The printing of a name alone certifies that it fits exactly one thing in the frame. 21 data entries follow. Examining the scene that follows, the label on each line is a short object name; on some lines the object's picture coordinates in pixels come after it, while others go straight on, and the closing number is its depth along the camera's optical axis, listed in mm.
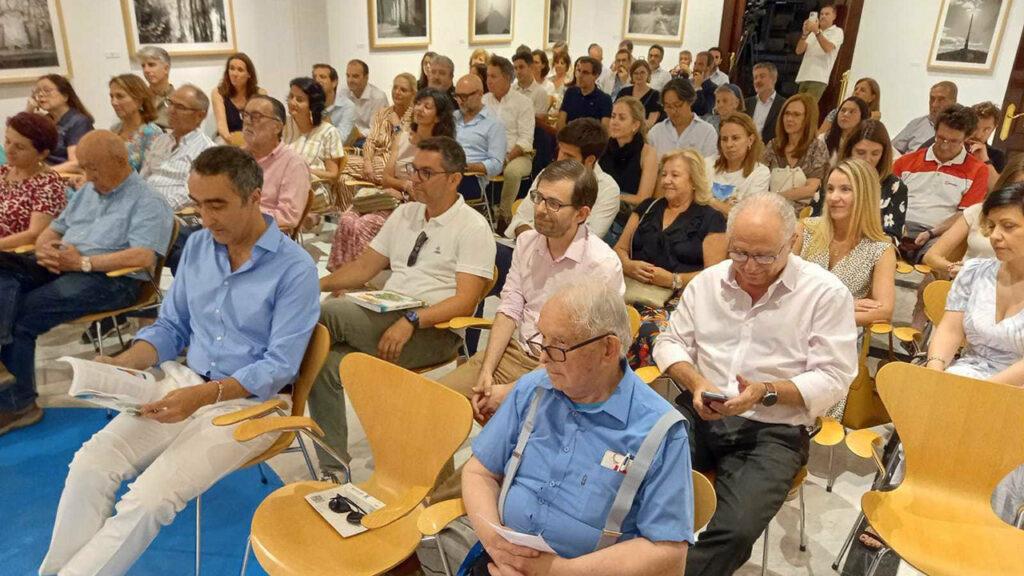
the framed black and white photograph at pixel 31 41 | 5562
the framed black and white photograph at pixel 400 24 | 8195
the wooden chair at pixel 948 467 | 2012
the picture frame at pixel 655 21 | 10938
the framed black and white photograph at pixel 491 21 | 9656
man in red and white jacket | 4469
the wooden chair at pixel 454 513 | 1711
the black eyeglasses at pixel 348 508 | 2068
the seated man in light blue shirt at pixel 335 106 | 6988
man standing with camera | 8250
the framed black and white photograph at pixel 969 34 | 8016
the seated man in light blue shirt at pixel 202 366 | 2139
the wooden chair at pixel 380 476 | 1913
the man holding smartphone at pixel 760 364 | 2115
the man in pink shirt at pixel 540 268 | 2680
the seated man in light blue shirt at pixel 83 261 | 3373
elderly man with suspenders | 1598
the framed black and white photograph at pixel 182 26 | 6410
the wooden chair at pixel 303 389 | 2383
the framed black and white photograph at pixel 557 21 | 11016
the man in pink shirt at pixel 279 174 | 4344
